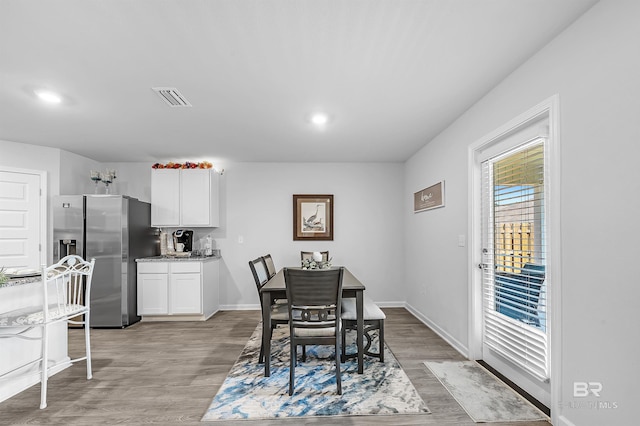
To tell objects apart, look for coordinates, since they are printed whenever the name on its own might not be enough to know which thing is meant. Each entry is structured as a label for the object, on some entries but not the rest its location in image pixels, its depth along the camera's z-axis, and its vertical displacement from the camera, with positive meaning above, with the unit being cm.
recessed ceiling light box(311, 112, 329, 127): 320 +101
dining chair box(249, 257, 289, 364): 291 -88
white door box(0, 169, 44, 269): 405 +0
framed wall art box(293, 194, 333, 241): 534 +2
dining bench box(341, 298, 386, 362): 287 -94
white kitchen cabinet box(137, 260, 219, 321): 456 -99
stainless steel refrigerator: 429 -31
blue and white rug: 225 -134
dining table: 275 -77
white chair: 235 -74
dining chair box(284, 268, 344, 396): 246 -69
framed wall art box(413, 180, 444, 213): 381 +26
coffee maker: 511 -33
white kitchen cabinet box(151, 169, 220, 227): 494 +33
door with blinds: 224 -37
